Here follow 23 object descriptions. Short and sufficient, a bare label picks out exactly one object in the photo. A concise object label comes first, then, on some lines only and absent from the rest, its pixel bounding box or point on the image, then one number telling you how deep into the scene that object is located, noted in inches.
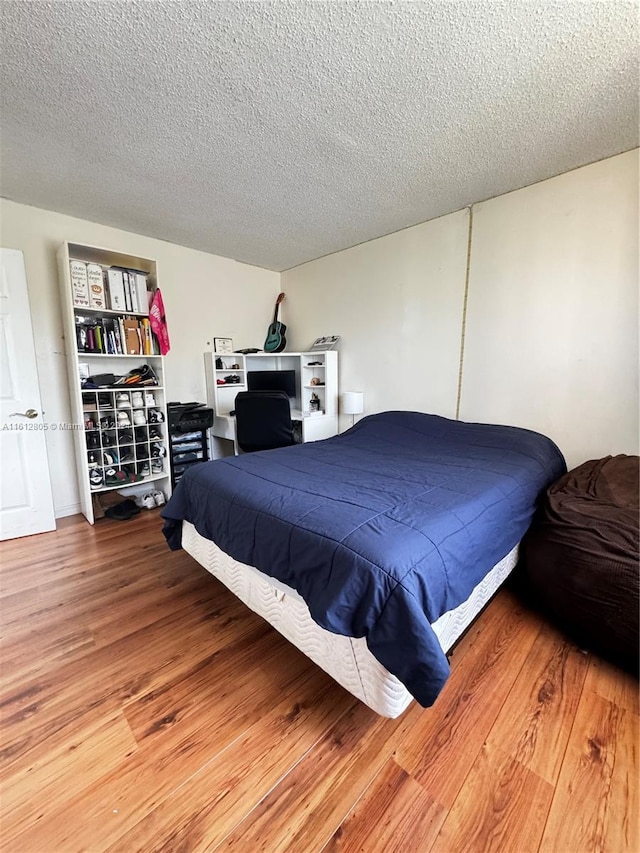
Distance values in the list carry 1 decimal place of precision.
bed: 41.0
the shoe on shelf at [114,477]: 117.2
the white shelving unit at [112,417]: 109.3
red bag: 120.8
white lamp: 138.7
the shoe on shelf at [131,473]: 121.2
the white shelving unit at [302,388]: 145.6
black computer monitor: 158.2
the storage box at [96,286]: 108.9
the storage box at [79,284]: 105.5
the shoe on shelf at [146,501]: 124.9
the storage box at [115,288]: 113.3
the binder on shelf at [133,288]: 117.3
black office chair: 121.8
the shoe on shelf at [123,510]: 116.4
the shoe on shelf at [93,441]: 114.7
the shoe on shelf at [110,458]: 117.6
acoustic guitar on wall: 164.1
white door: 99.8
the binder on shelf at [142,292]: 119.0
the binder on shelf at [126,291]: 116.0
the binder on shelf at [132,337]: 118.4
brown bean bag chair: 55.7
